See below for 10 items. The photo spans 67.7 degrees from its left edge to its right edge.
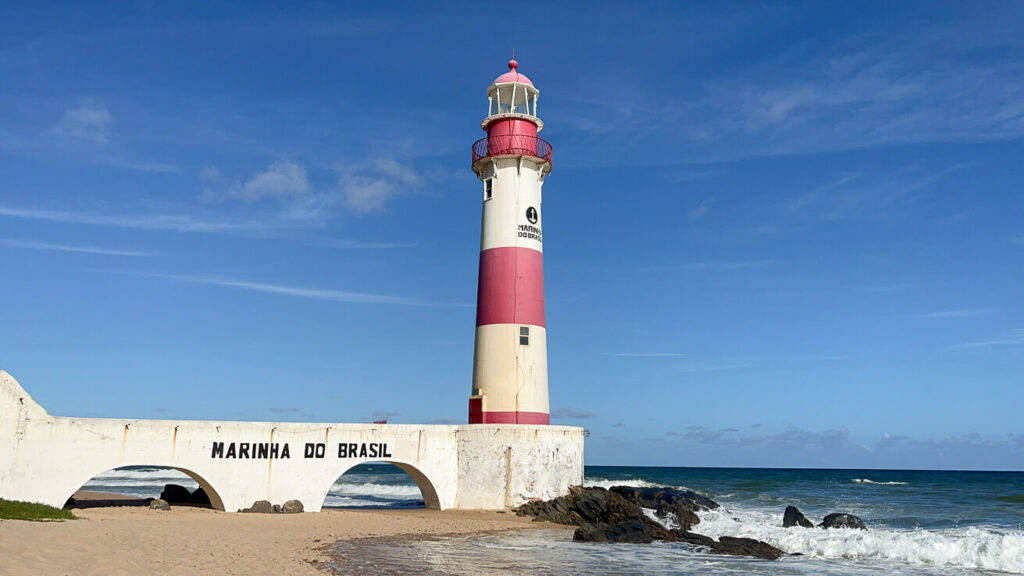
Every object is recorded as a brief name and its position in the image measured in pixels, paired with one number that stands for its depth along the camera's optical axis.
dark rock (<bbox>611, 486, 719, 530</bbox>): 21.44
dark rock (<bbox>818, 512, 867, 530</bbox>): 21.12
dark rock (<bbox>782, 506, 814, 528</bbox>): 22.03
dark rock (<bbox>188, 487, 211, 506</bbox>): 21.94
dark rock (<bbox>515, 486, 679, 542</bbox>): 20.42
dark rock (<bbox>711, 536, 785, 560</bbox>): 16.38
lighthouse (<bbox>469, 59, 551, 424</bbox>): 21.86
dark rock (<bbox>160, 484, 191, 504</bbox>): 21.98
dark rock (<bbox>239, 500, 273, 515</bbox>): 18.77
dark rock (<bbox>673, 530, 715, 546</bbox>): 17.61
